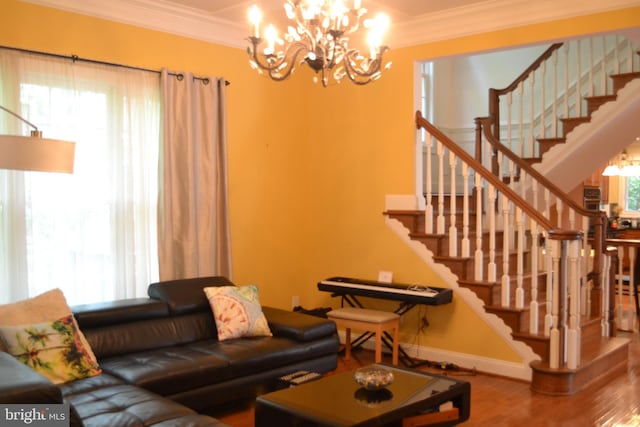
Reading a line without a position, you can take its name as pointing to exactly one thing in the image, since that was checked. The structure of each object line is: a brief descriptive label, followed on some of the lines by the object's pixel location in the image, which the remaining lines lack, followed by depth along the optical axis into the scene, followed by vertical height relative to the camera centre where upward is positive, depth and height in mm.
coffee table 2811 -1000
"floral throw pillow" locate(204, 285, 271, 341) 4258 -817
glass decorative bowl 3102 -928
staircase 4309 -451
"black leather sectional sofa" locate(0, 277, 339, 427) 2859 -979
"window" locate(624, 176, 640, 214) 11742 +53
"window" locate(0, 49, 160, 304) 3953 +78
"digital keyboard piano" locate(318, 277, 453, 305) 4746 -755
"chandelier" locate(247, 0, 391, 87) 2902 +791
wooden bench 4758 -982
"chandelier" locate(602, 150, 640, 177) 10234 +528
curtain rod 3979 +982
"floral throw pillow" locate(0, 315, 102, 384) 3254 -819
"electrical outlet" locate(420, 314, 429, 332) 5180 -1066
